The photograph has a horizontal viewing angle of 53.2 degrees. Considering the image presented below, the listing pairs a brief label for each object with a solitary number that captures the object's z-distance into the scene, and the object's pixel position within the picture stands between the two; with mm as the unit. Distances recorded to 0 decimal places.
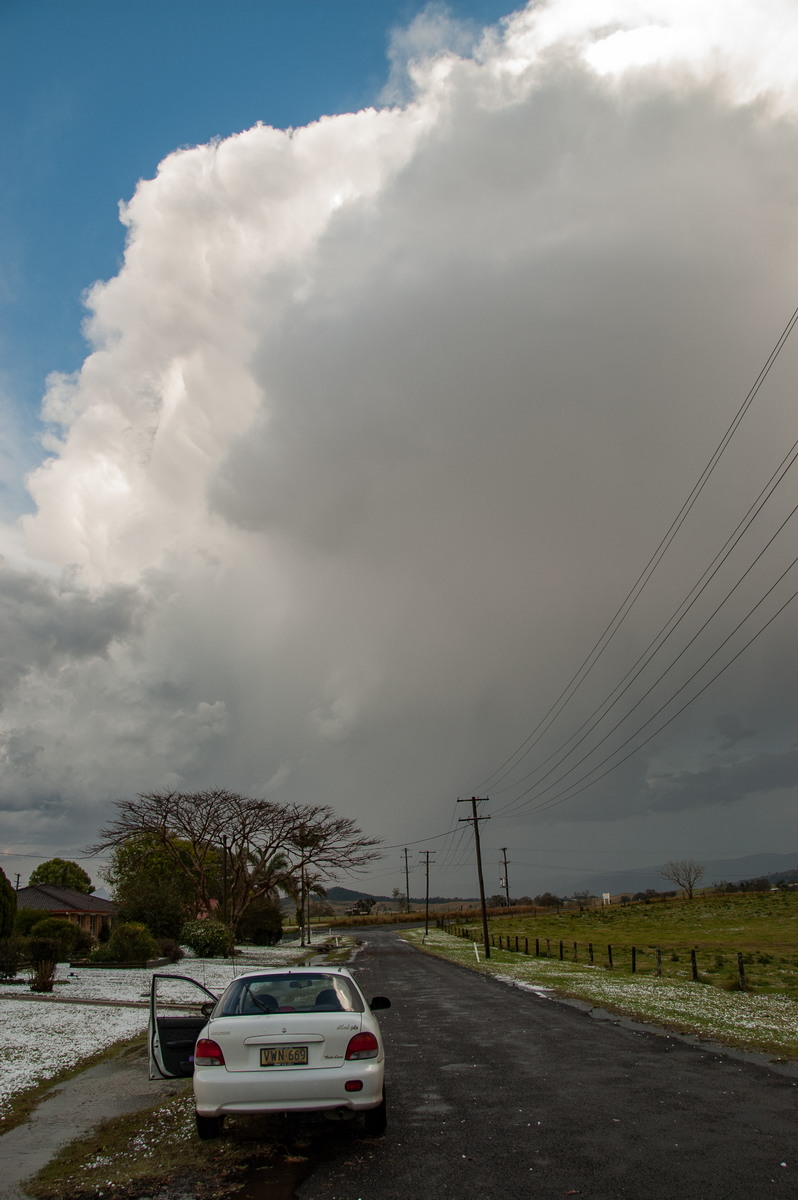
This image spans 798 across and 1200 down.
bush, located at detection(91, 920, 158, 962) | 30484
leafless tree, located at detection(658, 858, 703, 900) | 139625
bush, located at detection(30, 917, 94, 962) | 32750
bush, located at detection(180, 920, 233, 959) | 36781
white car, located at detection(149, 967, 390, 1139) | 6766
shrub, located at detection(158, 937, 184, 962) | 32984
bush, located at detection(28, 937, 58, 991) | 26097
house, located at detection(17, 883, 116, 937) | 59988
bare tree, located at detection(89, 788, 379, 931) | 47469
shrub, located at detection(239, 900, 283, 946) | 55688
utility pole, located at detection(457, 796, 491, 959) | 41528
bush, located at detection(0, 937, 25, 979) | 23844
